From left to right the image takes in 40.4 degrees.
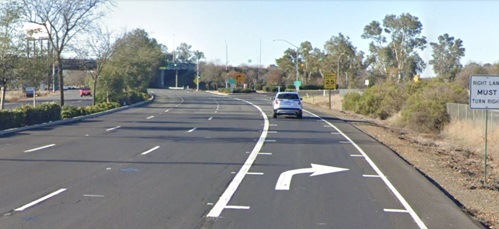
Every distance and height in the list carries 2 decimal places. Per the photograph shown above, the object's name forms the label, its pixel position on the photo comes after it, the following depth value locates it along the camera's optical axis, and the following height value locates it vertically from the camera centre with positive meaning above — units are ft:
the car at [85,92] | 304.30 -4.50
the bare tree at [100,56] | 181.37 +7.33
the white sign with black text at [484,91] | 55.31 -0.38
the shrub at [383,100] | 181.57 -4.02
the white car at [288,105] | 142.10 -4.27
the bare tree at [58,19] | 144.56 +13.76
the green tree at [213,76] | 495.49 +5.67
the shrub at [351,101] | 205.26 -5.07
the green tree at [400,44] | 347.15 +21.79
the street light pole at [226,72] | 470.43 +8.28
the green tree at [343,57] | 394.54 +16.39
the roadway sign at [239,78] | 380.41 +3.48
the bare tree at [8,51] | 117.29 +5.40
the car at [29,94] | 277.95 -5.01
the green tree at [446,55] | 370.04 +17.27
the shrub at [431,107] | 142.31 -4.58
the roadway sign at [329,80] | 200.97 +1.45
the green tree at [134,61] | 195.21 +7.11
